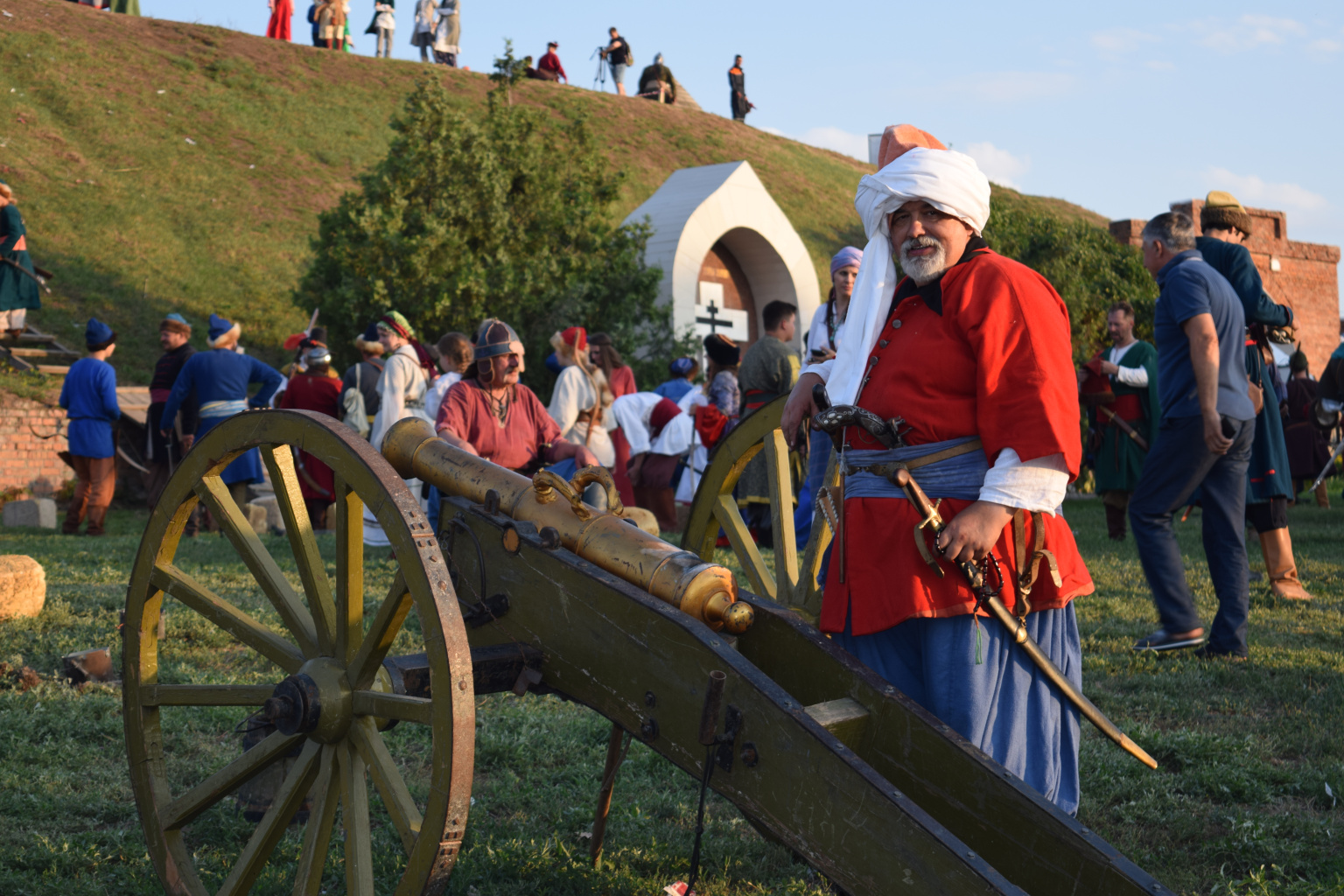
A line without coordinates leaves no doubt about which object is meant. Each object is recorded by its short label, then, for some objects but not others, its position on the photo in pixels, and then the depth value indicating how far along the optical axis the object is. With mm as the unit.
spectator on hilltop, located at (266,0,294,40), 32656
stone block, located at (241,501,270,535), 10609
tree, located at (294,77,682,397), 15477
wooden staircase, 13990
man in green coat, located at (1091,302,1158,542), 9148
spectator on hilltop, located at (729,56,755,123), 41312
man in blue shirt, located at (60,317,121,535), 9633
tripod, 38656
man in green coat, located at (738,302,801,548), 7258
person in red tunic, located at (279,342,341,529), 9570
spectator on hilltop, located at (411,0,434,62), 34000
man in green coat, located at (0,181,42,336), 12930
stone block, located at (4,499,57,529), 10789
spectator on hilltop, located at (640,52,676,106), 39656
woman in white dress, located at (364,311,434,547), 8172
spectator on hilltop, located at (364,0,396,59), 33812
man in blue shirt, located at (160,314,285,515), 9125
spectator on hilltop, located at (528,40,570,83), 37469
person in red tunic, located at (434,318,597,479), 5441
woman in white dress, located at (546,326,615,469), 7883
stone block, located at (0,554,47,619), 5613
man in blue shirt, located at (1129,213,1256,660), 5078
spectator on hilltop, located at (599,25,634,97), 38438
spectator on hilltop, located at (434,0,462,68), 33719
